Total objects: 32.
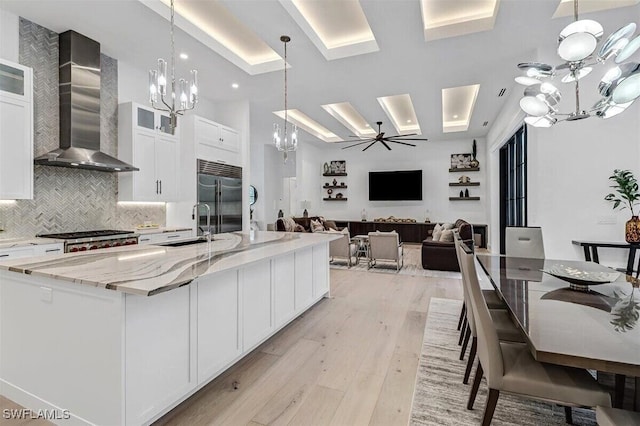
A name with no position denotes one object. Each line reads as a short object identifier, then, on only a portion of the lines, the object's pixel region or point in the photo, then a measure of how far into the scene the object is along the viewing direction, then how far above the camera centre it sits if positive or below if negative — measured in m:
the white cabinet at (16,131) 3.10 +0.81
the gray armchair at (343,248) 6.48 -0.74
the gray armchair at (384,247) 6.05 -0.66
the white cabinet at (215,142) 5.09 +1.20
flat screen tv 10.17 +0.88
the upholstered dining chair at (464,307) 2.62 -0.79
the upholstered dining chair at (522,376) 1.44 -0.79
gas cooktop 3.45 -0.26
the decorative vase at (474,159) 9.46 +1.60
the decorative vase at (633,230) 3.60 -0.20
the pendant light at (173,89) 2.41 +0.98
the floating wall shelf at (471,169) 9.47 +1.29
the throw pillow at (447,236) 6.28 -0.48
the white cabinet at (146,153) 4.31 +0.84
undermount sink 3.01 -0.30
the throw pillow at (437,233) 6.63 -0.44
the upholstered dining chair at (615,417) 1.14 -0.76
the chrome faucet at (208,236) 2.99 -0.23
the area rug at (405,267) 5.86 -1.12
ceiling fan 7.00 +2.09
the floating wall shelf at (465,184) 9.52 +0.86
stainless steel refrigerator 5.14 +0.30
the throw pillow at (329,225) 8.89 -0.36
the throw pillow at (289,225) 8.09 -0.33
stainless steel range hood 3.64 +1.28
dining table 1.23 -0.53
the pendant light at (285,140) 4.21 +0.98
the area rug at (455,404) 1.88 -1.22
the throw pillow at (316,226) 8.00 -0.36
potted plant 3.62 +0.19
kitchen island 1.61 -0.68
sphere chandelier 1.83 +0.97
